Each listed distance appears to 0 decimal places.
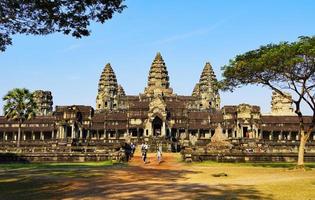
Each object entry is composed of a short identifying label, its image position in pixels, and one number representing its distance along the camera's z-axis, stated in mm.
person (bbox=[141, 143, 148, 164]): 37647
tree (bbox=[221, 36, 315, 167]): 30203
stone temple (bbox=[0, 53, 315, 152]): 71688
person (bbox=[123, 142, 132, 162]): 39944
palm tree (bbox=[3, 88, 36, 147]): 58875
